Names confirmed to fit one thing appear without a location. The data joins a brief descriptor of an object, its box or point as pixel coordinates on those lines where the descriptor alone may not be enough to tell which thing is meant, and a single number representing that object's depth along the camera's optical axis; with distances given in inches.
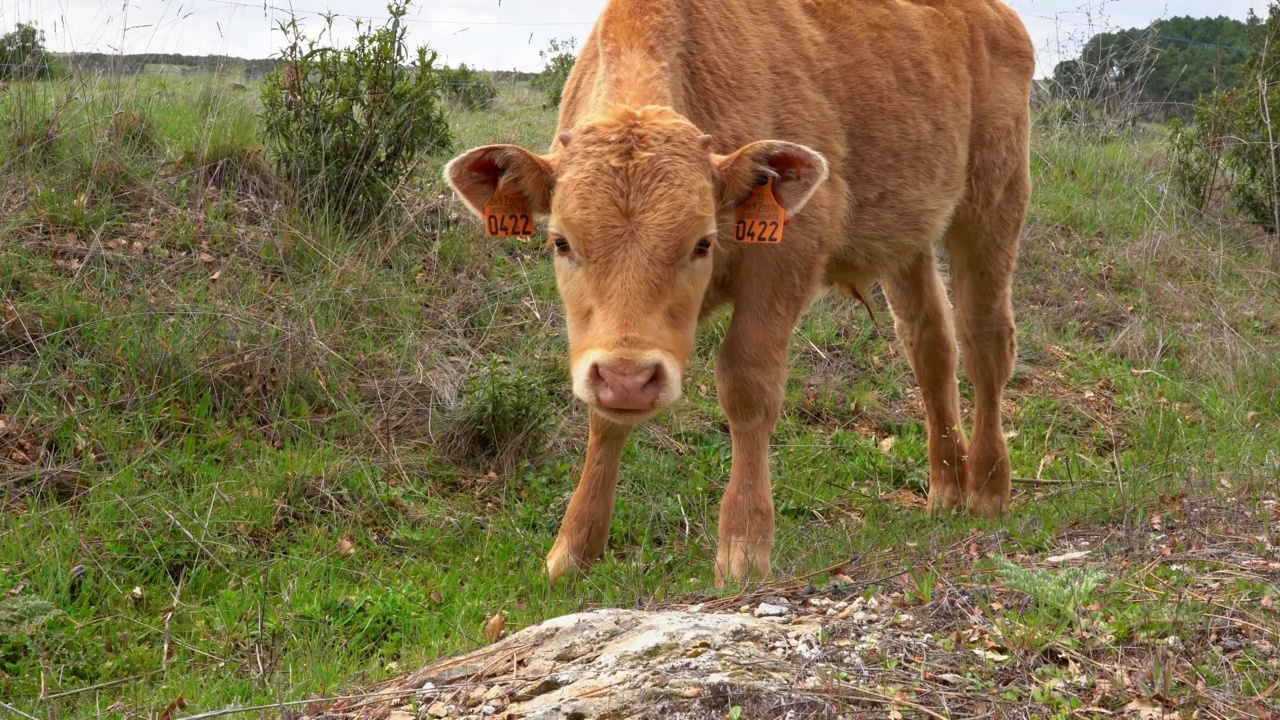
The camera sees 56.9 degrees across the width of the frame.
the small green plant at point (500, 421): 258.1
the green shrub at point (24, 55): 344.8
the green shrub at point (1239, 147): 466.3
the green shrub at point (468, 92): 505.3
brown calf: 181.6
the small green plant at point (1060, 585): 135.8
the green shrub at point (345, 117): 318.3
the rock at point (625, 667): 122.7
